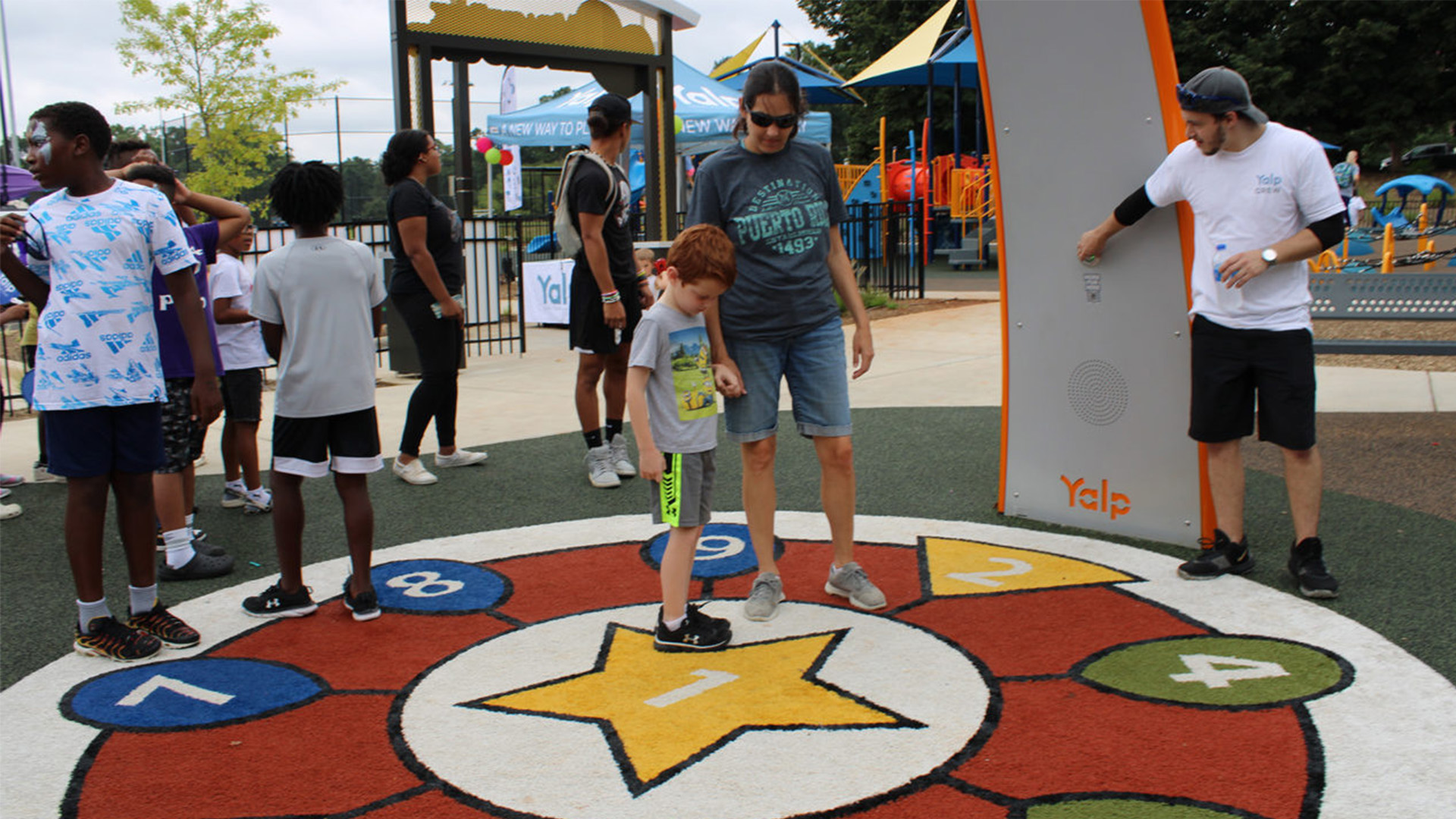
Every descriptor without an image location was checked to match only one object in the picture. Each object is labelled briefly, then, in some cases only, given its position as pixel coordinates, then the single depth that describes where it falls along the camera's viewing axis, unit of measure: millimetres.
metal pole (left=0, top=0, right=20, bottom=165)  23875
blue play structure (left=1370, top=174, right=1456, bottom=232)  20734
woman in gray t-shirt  3857
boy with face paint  3541
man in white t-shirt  3941
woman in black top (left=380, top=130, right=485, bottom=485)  5785
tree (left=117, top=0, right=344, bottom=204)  24625
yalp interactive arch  4523
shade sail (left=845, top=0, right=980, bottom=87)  23406
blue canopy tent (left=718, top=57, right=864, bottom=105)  24156
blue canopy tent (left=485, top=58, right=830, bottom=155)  20031
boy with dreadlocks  3902
